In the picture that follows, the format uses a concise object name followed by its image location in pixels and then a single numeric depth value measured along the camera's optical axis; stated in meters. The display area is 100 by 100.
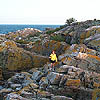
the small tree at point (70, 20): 46.78
